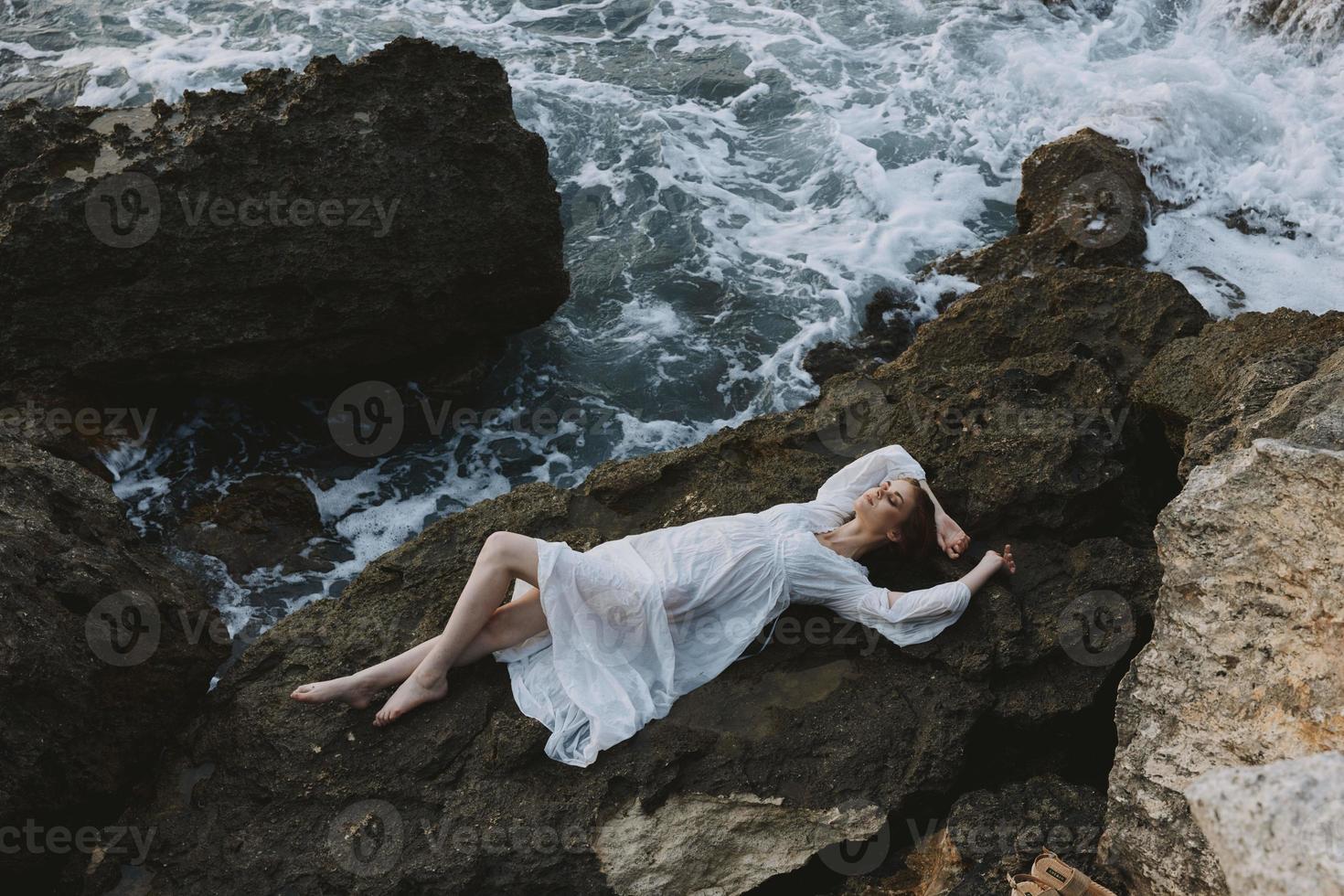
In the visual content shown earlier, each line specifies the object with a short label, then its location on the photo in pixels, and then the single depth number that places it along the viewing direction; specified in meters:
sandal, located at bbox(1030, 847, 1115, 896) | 4.56
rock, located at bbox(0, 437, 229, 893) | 4.95
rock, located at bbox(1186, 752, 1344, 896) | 2.65
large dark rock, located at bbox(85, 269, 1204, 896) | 5.16
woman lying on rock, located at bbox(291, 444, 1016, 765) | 5.45
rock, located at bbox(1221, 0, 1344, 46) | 13.30
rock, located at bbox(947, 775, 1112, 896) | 4.82
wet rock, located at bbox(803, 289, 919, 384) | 9.52
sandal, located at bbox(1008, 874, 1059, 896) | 4.55
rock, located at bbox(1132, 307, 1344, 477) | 5.56
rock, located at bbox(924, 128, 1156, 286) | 9.84
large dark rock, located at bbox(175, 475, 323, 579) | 7.77
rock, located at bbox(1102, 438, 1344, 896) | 4.22
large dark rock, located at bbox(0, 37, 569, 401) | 7.75
